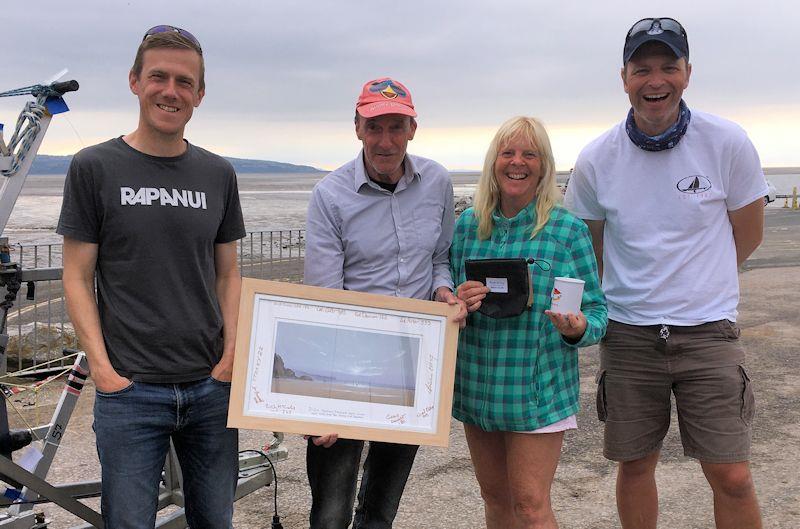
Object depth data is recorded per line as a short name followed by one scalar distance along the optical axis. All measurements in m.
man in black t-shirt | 2.71
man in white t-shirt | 3.40
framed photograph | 2.97
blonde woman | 3.09
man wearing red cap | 3.15
